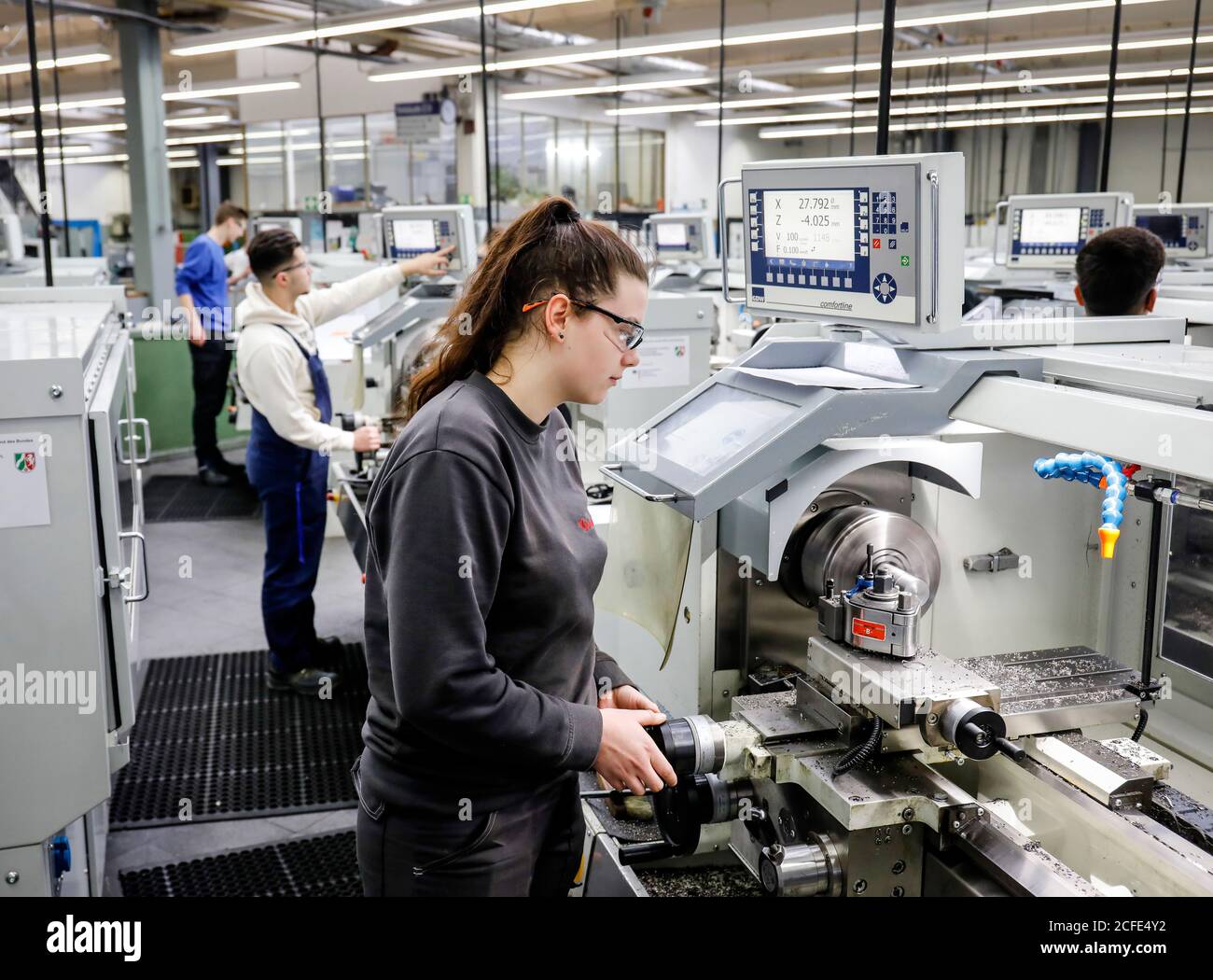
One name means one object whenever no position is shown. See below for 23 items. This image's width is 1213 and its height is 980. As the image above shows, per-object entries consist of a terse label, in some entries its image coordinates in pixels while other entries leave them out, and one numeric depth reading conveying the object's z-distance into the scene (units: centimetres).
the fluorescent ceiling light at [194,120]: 1452
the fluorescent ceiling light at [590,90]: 1124
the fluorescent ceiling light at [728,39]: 668
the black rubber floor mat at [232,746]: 340
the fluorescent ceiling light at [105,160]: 2154
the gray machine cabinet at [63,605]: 188
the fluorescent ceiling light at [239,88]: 1123
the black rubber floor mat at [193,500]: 673
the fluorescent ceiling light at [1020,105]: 1152
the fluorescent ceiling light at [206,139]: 1770
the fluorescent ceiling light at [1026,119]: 1326
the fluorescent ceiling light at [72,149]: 1962
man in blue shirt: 714
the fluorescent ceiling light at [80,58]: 891
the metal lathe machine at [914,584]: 148
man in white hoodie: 371
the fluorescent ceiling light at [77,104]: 1045
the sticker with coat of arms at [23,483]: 185
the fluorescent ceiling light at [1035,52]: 777
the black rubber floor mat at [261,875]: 290
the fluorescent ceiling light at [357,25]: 659
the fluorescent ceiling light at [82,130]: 1588
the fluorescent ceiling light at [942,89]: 1048
